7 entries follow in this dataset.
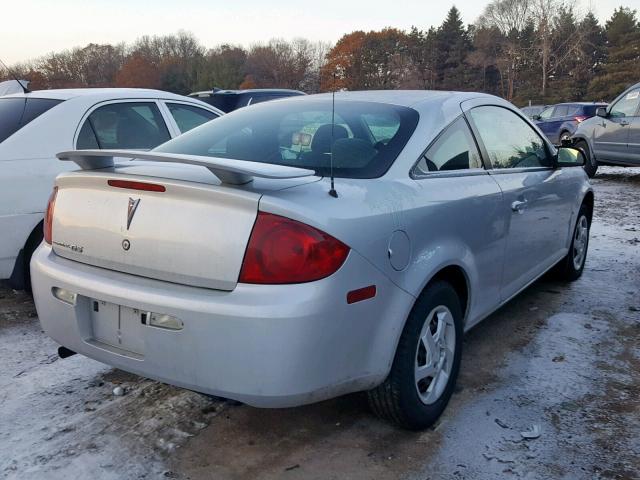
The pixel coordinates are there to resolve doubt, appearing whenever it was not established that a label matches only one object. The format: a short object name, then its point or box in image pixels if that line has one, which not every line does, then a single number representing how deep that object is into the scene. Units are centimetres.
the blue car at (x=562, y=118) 1729
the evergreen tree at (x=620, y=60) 4981
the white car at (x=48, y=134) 393
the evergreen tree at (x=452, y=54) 6494
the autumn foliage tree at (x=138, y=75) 6556
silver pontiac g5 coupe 209
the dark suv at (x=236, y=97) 1040
